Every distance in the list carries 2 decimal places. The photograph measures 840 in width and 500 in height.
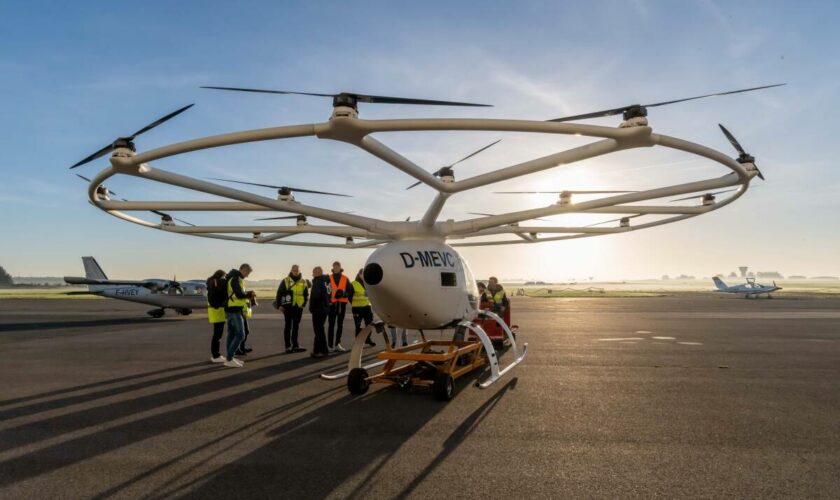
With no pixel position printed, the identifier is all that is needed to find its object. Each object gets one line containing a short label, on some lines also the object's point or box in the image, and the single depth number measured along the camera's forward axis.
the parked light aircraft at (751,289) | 50.48
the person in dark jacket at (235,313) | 9.46
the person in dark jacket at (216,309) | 9.61
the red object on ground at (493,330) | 11.87
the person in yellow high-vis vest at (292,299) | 11.27
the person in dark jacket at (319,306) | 10.53
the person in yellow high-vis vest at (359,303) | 11.73
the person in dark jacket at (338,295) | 11.66
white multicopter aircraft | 4.68
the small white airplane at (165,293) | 22.80
